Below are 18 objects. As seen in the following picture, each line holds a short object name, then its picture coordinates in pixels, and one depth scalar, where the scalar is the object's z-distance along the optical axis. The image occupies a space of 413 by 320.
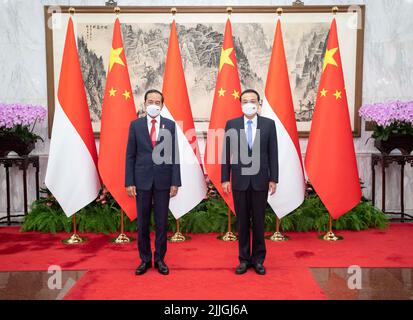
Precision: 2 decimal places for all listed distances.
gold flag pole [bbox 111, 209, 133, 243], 5.15
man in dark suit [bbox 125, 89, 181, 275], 3.91
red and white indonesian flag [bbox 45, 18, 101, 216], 4.88
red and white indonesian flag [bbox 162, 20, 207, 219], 4.99
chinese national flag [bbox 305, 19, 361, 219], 5.02
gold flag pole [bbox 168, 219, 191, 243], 5.21
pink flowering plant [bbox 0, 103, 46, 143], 5.89
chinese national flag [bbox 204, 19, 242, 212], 5.06
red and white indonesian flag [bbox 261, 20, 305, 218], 4.96
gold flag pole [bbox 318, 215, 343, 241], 5.24
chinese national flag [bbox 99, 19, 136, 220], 4.86
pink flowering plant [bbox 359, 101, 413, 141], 5.94
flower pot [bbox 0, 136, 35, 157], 6.04
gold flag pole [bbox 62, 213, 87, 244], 5.14
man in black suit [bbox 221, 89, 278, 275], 3.90
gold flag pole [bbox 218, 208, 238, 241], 5.23
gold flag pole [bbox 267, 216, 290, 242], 5.24
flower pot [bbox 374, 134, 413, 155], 6.11
